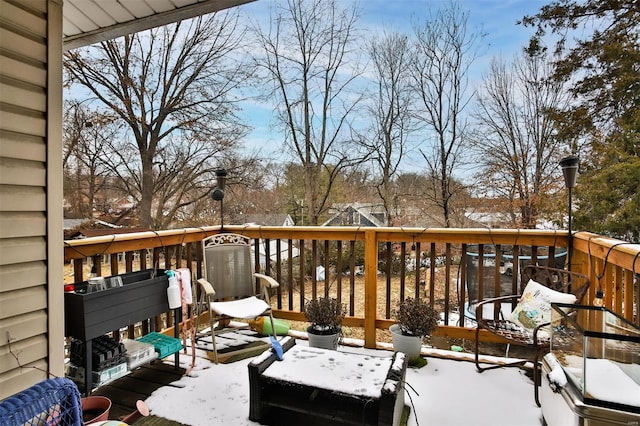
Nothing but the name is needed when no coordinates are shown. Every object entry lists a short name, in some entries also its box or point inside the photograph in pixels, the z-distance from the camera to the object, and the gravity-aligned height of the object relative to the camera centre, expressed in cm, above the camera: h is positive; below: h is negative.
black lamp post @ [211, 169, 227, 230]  348 +23
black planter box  198 -59
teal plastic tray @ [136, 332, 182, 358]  244 -96
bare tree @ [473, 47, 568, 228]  705 +160
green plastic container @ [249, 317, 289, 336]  338 -115
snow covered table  176 -92
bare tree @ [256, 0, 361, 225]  835 +307
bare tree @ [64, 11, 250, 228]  782 +243
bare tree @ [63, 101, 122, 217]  729 +117
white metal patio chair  311 -63
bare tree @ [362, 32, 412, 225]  850 +235
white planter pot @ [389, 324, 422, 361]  273 -107
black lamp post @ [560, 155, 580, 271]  256 +28
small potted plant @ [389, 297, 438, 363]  271 -91
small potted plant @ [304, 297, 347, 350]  283 -94
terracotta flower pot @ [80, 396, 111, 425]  193 -110
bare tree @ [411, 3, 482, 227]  816 +268
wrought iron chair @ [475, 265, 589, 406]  224 -79
